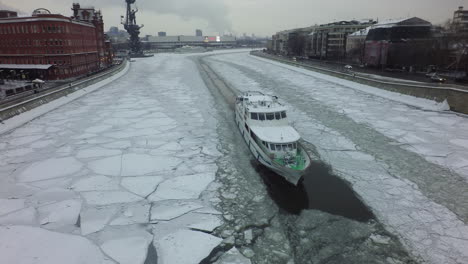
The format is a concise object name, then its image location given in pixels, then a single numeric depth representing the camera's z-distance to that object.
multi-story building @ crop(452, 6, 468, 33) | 123.56
